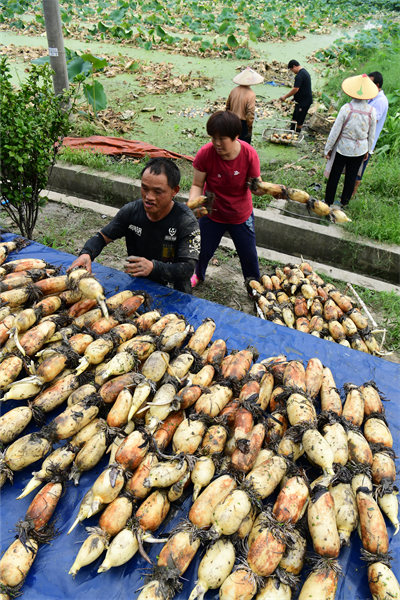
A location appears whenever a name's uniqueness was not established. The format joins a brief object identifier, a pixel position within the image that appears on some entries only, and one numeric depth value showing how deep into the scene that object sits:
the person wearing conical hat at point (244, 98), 6.43
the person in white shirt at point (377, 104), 5.96
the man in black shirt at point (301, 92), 8.13
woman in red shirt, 3.36
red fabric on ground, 7.03
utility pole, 6.50
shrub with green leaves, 3.48
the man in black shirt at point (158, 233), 2.80
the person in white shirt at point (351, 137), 5.07
